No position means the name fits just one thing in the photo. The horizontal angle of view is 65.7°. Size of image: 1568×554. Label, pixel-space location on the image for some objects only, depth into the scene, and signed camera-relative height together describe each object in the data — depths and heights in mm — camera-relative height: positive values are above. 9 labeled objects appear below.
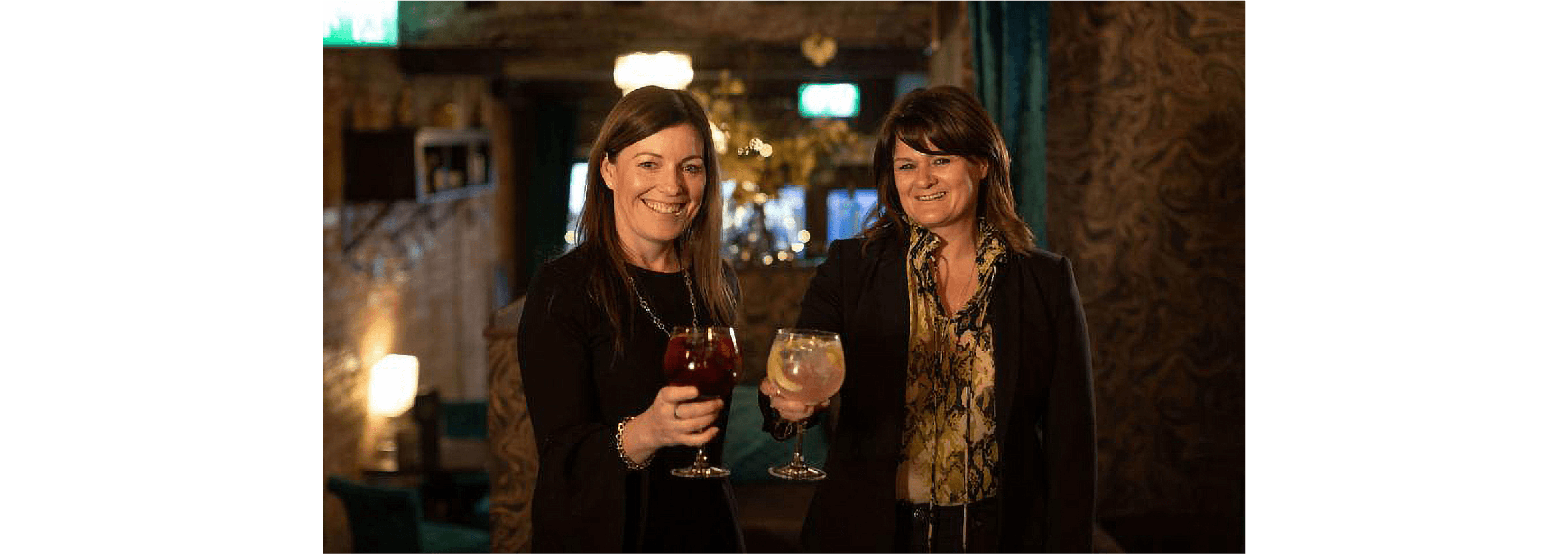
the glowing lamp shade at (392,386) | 6617 -693
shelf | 6008 +483
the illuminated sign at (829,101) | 9727 +1321
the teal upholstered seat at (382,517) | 4320 -924
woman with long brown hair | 1799 -116
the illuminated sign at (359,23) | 6023 +1264
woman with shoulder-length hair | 1897 -170
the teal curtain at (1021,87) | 3178 +481
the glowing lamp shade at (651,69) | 5574 +893
